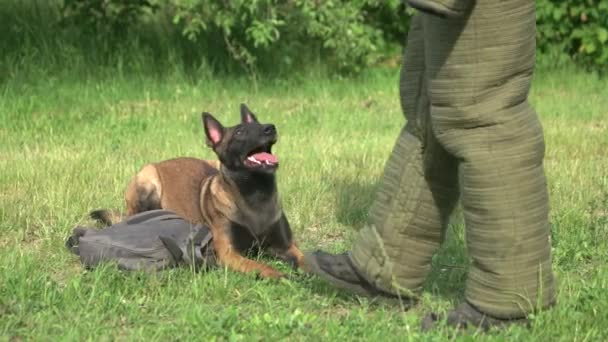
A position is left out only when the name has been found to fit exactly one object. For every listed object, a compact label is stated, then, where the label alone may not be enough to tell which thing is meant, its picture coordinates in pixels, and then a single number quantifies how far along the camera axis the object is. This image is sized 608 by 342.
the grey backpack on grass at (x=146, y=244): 5.25
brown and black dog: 5.71
